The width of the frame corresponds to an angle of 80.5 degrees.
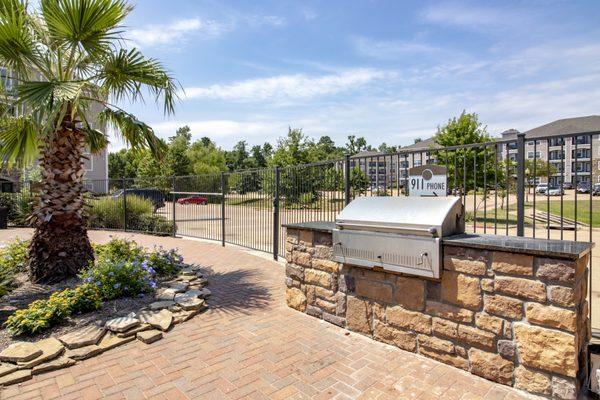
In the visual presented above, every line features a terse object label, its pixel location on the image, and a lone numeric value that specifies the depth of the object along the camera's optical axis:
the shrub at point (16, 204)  13.49
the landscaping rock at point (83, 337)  3.51
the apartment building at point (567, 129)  55.00
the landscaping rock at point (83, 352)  3.35
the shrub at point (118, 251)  6.23
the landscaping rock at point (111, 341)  3.57
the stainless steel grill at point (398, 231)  3.18
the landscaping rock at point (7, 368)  3.02
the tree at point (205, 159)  37.31
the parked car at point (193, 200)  10.62
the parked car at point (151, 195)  13.30
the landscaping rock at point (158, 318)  4.04
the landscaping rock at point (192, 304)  4.56
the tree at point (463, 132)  18.75
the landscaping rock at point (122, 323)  3.85
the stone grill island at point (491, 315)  2.57
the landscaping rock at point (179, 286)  5.16
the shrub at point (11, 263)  5.08
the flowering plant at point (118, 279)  4.79
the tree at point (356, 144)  82.49
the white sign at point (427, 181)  3.58
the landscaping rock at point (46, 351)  3.14
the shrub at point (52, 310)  3.74
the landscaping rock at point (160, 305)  4.52
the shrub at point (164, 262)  6.13
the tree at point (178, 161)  35.07
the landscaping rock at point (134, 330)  3.81
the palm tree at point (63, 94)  4.90
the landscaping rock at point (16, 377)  2.91
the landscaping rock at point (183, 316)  4.26
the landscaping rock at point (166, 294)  4.83
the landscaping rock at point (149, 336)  3.71
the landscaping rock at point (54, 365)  3.10
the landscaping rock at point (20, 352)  3.18
